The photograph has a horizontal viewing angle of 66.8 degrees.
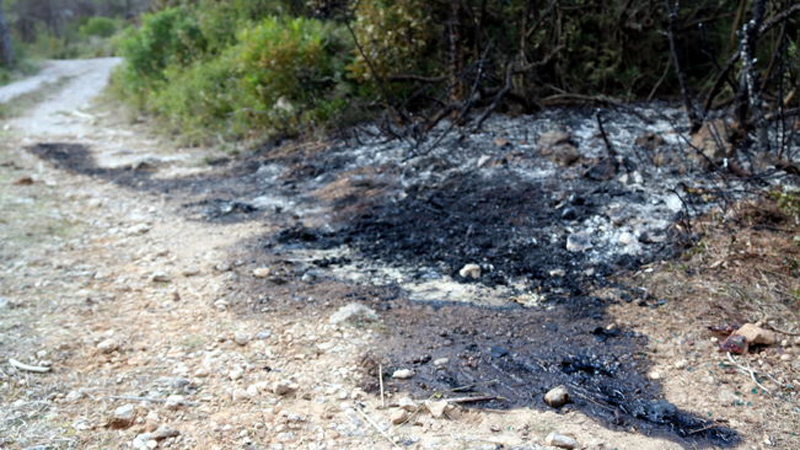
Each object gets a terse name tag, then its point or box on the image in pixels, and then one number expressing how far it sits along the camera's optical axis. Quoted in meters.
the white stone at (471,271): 3.26
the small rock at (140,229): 4.38
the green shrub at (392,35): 6.21
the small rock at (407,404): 2.13
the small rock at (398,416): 2.06
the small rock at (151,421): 2.04
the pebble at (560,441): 1.88
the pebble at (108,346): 2.58
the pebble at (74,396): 2.21
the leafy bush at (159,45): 10.47
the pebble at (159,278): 3.41
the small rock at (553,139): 4.82
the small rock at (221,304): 3.01
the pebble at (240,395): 2.22
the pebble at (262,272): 3.34
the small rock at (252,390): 2.25
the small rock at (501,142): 5.06
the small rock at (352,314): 2.78
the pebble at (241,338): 2.65
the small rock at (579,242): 3.38
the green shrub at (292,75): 6.62
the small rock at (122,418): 2.06
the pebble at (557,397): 2.13
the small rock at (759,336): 2.37
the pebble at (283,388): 2.25
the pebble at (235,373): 2.37
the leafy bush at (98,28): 24.88
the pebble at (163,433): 1.98
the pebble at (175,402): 2.16
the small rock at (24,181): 5.71
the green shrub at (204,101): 7.56
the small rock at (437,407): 2.07
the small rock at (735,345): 2.35
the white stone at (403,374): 2.34
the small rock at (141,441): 1.93
